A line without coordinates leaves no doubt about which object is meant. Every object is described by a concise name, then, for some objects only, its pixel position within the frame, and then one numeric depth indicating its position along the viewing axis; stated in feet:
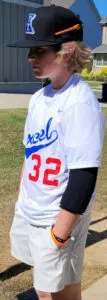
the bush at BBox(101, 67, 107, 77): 182.29
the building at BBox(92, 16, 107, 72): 211.41
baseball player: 7.48
